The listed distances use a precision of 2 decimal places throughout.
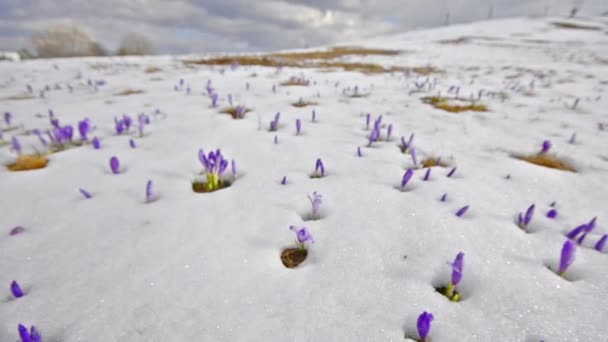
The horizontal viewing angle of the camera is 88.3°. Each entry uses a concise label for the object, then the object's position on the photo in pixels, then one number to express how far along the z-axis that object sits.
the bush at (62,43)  50.44
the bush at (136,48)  47.90
